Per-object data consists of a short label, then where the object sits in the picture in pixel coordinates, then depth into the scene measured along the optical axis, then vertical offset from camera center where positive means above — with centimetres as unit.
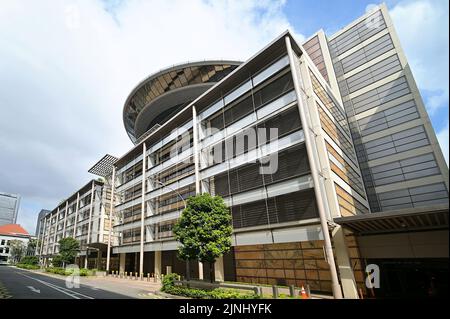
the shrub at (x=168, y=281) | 1904 -215
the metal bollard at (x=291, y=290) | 1405 -261
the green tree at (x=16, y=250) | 10437 +571
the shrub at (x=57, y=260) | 4719 +1
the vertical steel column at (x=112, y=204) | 4171 +881
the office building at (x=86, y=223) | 5131 +818
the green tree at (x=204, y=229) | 1698 +124
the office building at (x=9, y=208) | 10174 +2338
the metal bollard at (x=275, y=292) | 1331 -251
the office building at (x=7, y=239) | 11068 +1082
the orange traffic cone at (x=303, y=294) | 1359 -279
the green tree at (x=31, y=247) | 10085 +619
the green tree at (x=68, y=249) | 4644 +185
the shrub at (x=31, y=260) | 7469 +68
